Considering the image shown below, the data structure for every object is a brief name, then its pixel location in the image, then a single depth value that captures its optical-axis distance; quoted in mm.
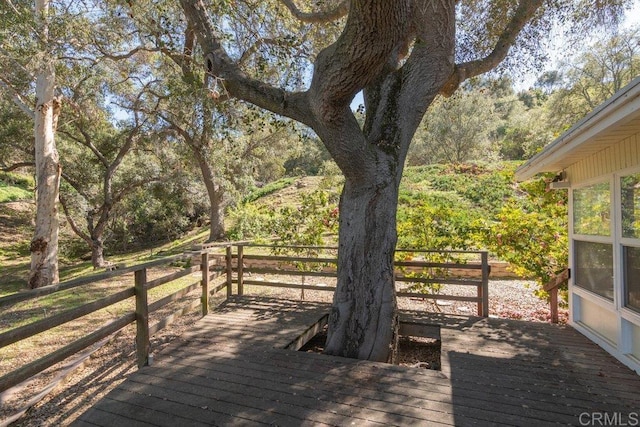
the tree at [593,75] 16453
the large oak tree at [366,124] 3354
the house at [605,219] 2988
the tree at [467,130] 22375
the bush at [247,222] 9969
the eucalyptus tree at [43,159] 8680
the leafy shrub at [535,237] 5176
